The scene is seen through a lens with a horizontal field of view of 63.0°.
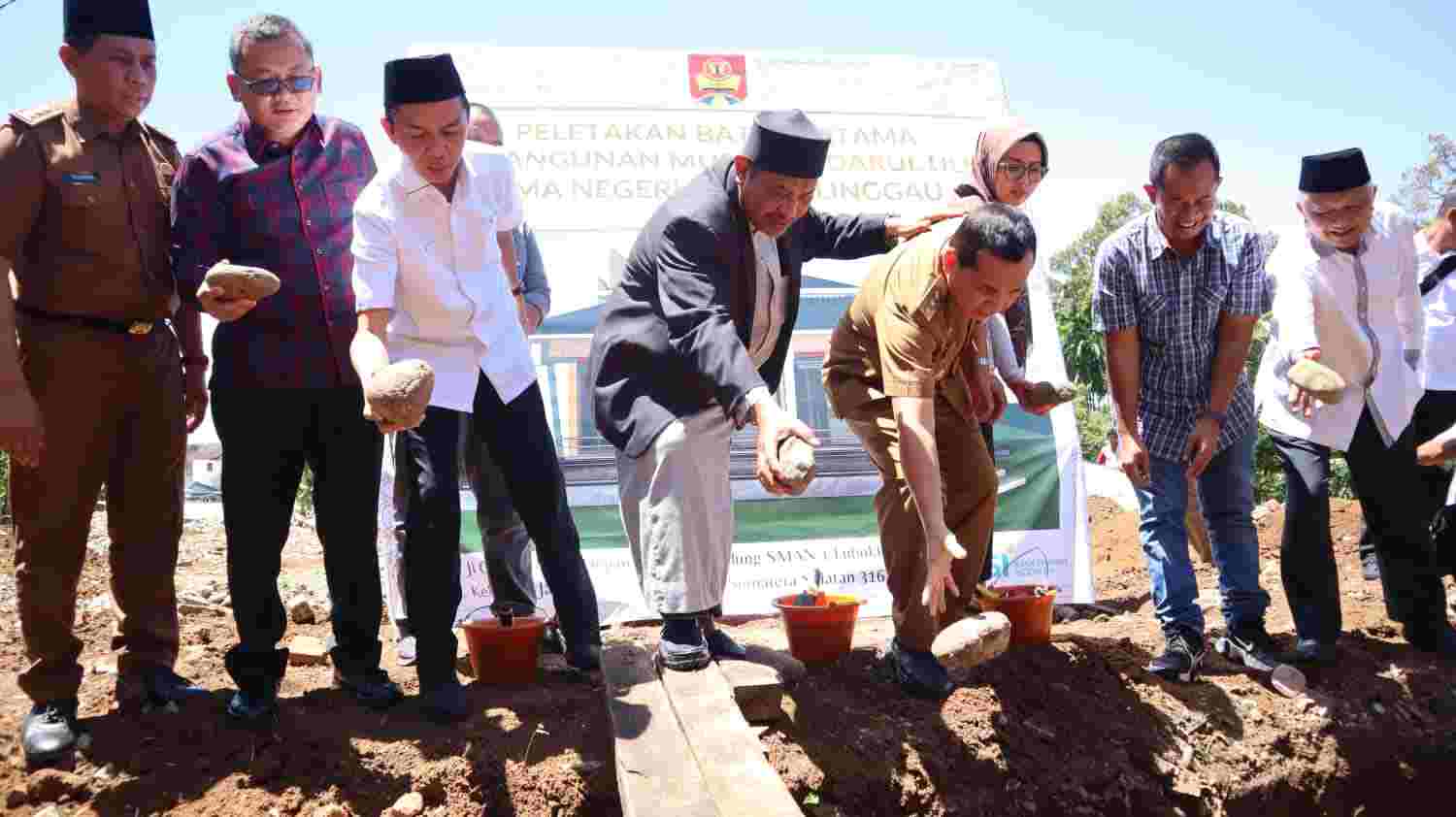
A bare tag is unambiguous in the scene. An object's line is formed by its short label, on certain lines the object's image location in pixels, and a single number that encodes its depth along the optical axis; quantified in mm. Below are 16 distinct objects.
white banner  5551
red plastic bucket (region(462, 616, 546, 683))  3557
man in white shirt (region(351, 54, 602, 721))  3096
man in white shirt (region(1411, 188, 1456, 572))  4797
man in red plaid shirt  3232
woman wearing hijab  4172
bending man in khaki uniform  3102
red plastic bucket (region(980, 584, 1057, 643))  4055
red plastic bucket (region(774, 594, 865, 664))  3797
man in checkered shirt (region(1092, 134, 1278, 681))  3977
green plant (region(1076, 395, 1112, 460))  21859
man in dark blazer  3283
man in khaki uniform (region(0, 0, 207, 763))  3072
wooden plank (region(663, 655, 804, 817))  2639
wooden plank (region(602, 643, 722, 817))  2660
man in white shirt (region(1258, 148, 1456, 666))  4109
